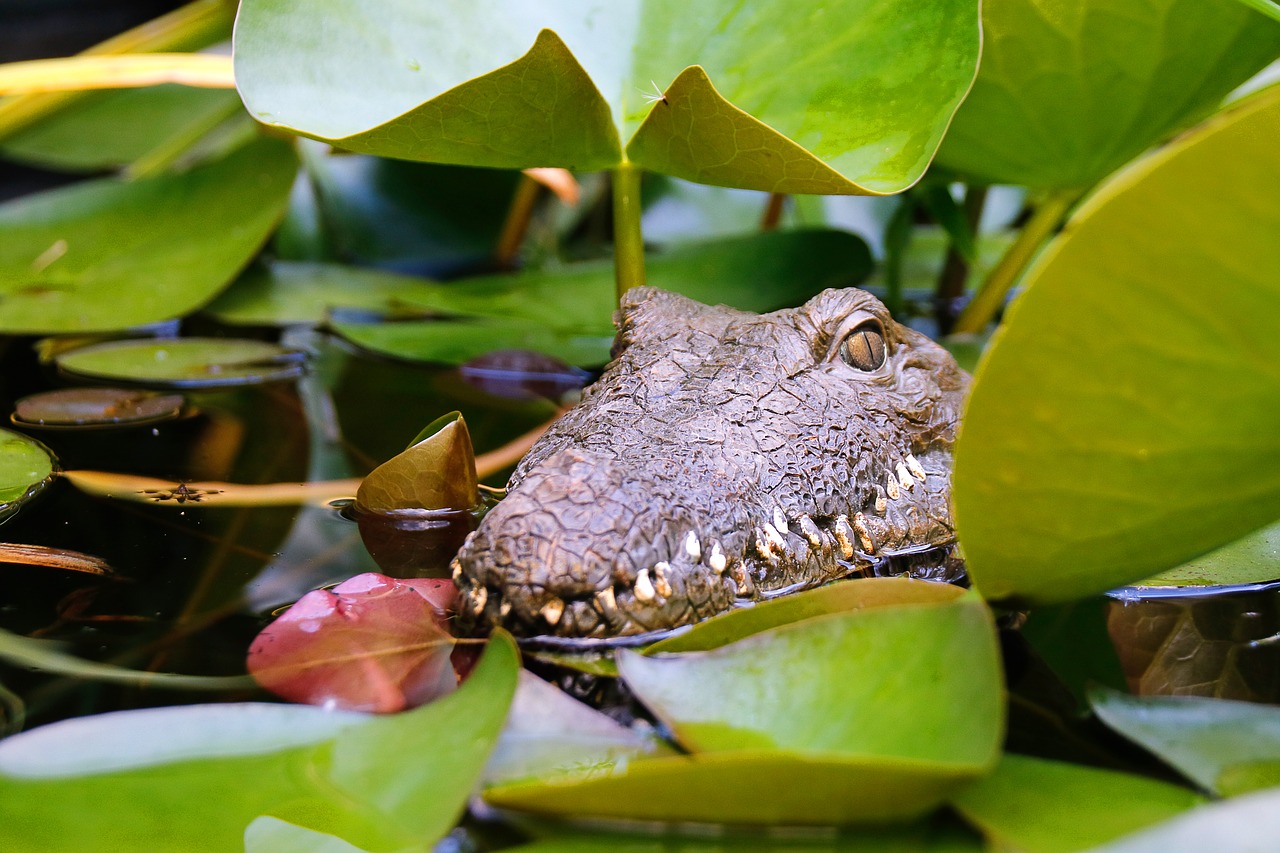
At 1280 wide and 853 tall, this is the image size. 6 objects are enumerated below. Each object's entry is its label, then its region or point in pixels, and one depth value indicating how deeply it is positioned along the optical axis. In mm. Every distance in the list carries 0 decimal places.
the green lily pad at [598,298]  1770
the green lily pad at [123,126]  2410
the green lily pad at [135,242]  1809
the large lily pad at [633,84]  1518
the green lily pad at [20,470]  1536
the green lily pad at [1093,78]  1585
